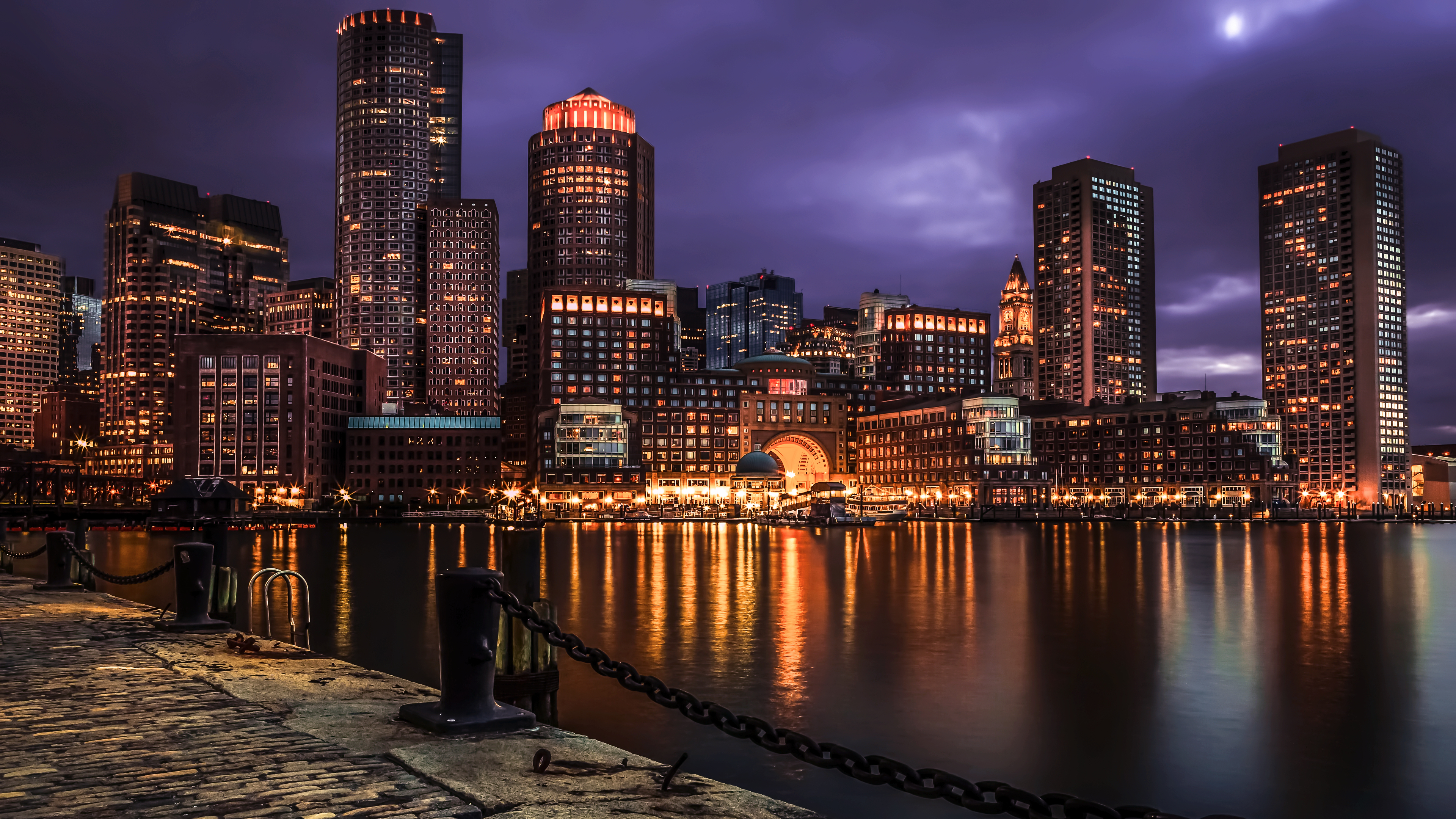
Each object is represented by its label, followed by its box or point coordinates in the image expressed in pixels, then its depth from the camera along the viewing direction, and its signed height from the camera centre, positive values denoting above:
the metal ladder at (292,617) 25.70 -4.37
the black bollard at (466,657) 12.35 -2.57
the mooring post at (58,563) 36.88 -4.17
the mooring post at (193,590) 24.44 -3.49
